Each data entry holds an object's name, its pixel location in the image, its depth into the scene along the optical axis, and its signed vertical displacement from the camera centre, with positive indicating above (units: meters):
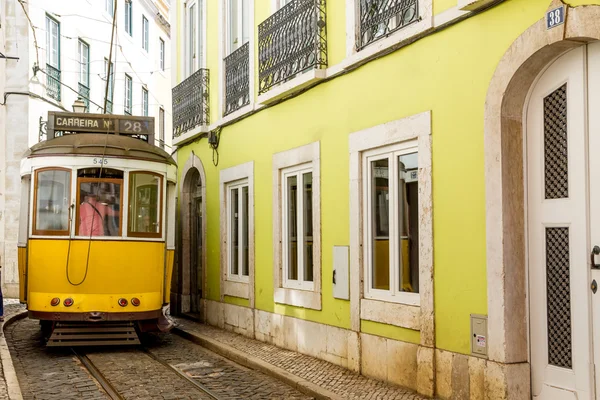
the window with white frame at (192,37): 14.98 +3.91
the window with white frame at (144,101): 30.25 +5.27
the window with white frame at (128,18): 28.34 +7.95
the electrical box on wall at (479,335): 6.48 -0.80
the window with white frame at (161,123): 31.58 +4.62
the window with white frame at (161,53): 32.28 +7.62
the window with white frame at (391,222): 7.88 +0.16
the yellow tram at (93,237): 10.50 +0.02
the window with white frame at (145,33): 30.22 +7.89
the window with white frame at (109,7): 26.49 +7.84
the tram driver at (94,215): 10.59 +0.32
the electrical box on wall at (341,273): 8.91 -0.40
